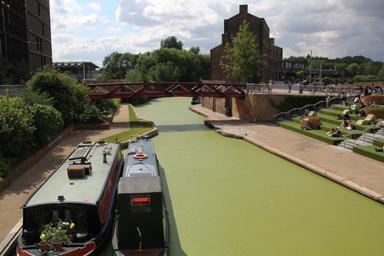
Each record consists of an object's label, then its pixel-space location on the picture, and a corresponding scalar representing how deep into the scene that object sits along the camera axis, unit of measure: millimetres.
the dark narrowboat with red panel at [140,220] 9906
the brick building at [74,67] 108950
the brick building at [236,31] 64938
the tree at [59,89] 29188
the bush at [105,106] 39772
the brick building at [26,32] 46594
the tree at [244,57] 45781
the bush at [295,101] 37438
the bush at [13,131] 17672
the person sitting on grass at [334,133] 26344
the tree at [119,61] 118031
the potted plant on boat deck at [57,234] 9742
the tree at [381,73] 119906
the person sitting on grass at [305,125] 29944
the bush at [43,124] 21239
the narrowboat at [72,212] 10047
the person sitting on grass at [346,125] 27359
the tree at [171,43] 123188
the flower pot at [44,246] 9719
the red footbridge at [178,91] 36719
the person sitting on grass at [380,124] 25172
